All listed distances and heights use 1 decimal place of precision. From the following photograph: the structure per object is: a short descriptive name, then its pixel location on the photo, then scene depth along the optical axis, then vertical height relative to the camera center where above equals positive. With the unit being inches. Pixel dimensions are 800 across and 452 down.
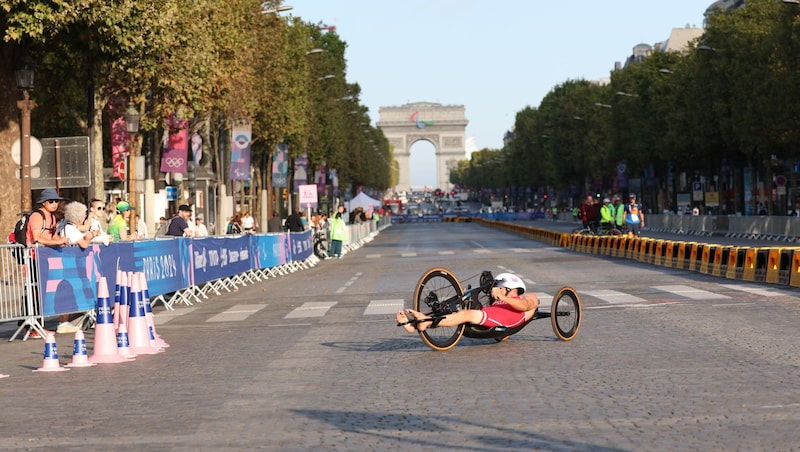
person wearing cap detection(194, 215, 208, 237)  1453.0 -109.5
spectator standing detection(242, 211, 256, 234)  2054.6 -143.0
